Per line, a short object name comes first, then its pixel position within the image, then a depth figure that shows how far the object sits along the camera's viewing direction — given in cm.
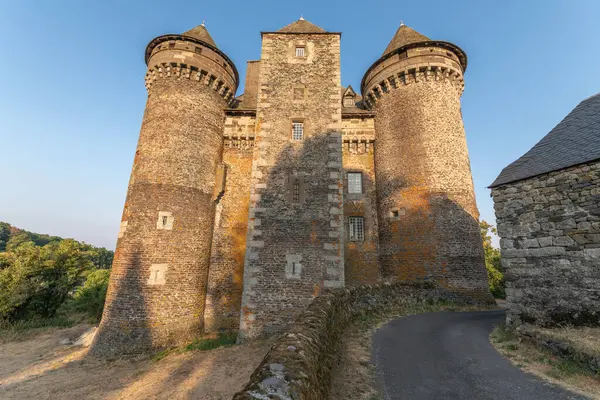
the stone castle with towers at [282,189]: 1068
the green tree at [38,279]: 1538
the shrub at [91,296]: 1825
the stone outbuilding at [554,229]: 596
